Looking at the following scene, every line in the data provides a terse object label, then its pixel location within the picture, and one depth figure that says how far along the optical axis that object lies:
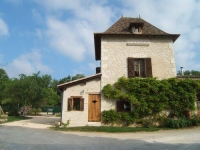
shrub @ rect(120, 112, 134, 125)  13.08
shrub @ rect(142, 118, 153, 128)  12.88
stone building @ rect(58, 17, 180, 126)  13.45
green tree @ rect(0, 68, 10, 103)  39.78
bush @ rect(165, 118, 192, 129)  12.10
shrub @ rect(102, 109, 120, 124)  13.09
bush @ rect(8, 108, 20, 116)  26.02
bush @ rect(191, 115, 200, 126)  12.45
